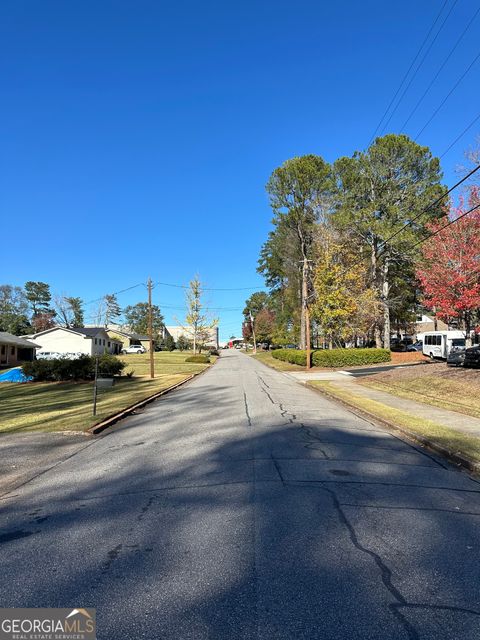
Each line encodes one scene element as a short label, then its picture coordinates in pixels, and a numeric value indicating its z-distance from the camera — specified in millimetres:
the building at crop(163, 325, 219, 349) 133112
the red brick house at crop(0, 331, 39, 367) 46500
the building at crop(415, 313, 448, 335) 91500
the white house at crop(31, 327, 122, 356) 63969
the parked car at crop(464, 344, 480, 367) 21339
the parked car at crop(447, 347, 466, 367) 24817
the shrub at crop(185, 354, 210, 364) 52581
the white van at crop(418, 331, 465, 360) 34147
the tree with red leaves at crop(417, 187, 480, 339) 23906
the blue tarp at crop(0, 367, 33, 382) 28359
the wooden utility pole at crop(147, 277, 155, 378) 32856
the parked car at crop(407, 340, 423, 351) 57156
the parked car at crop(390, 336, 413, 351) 54806
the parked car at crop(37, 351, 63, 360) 59612
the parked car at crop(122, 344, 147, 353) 89988
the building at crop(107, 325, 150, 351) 97125
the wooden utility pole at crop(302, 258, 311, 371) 35812
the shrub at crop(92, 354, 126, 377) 27297
